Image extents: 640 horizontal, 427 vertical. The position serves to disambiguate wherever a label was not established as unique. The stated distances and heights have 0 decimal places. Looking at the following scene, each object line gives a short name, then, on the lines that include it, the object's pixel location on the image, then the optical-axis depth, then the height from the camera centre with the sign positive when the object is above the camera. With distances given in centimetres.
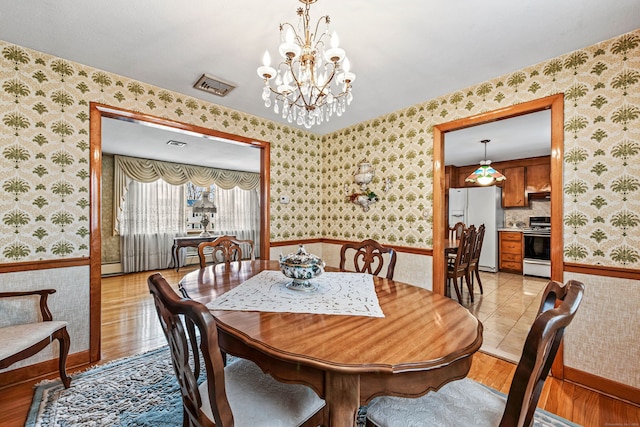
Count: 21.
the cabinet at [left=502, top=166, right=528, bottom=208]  558 +51
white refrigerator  565 -1
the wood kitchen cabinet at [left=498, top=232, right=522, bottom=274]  549 -77
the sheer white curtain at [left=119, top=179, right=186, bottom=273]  541 -19
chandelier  145 +84
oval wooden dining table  84 -44
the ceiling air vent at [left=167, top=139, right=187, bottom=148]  432 +112
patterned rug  159 -116
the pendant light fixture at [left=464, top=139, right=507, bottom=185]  459 +63
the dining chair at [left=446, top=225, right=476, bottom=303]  347 -59
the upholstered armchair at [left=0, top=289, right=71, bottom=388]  158 -74
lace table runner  127 -43
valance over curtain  527 +83
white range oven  502 -67
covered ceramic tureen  152 -30
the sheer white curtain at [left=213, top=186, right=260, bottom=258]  664 +1
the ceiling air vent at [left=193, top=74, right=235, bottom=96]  239 +115
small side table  549 -57
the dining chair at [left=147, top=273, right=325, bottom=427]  78 -70
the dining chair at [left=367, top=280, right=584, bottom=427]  72 -70
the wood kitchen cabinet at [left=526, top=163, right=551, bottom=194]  527 +65
